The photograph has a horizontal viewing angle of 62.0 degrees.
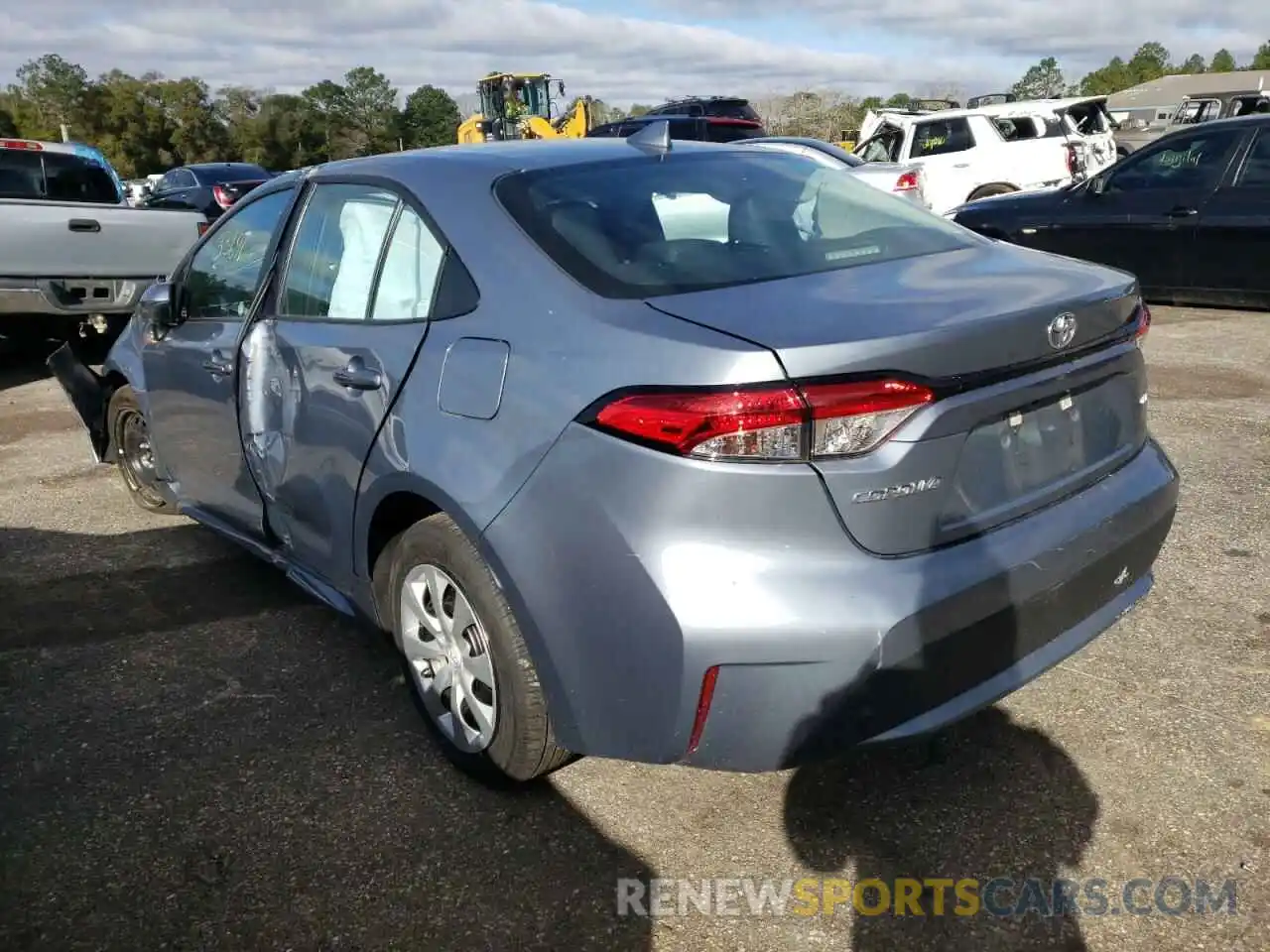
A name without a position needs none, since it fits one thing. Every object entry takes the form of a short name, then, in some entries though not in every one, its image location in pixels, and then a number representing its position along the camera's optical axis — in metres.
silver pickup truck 7.17
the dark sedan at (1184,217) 7.87
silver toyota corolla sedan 2.06
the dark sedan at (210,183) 16.72
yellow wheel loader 24.66
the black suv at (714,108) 17.14
